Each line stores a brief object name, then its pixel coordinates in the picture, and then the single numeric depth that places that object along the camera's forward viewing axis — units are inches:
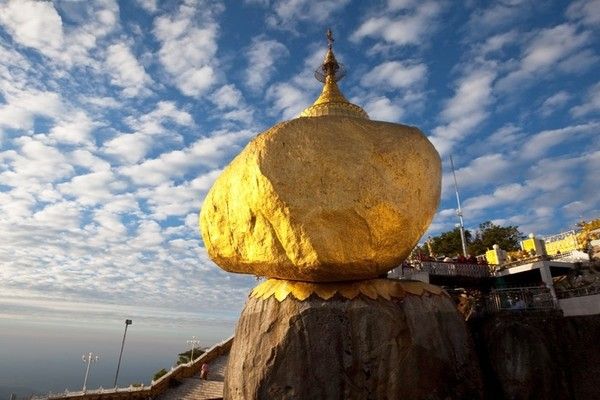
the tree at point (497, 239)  1544.7
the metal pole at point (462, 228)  1230.2
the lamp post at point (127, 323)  1241.4
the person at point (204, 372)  858.1
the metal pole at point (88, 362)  1099.8
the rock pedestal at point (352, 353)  395.9
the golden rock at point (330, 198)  402.9
